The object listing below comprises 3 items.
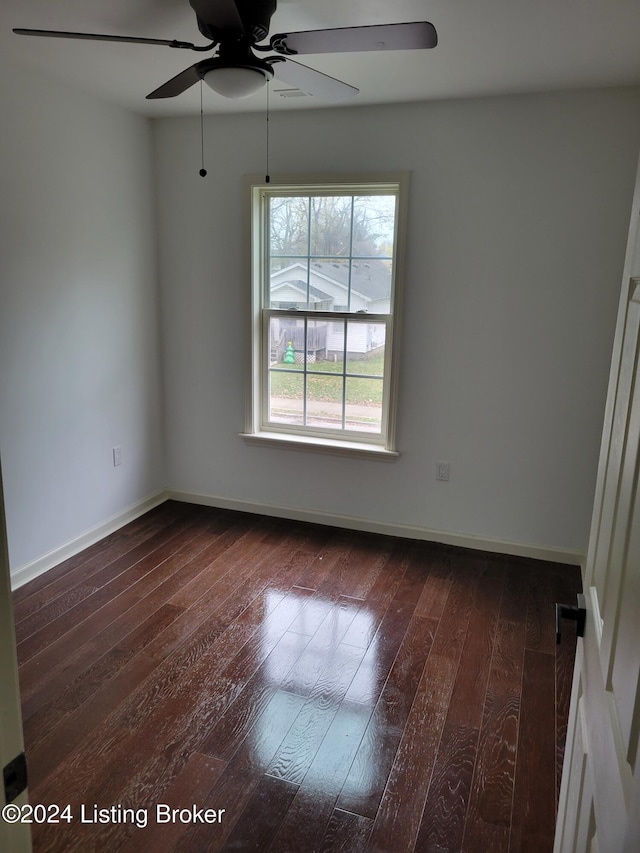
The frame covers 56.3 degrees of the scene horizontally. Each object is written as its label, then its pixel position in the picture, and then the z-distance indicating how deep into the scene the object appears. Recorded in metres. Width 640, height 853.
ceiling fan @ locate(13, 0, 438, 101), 1.76
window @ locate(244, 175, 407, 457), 3.52
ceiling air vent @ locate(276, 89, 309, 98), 3.05
